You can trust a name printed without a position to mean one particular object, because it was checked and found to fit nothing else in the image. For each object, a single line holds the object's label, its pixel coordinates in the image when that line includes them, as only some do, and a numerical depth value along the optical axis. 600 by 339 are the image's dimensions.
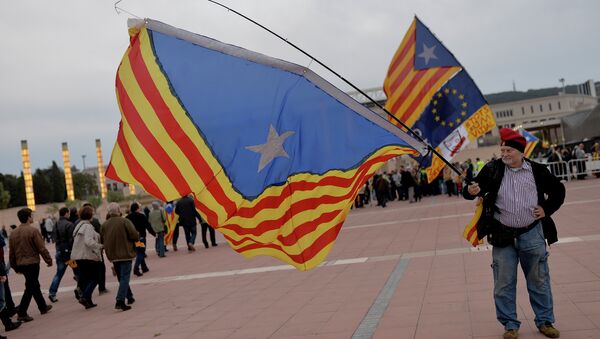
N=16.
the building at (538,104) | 111.44
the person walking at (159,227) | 16.19
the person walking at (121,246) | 8.85
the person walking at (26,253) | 9.18
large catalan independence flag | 4.48
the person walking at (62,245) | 10.74
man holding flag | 4.88
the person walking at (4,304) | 8.28
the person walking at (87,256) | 9.53
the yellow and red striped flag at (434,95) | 9.97
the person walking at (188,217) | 16.81
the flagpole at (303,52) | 4.18
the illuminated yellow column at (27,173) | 54.41
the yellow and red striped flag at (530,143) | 19.28
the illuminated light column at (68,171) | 61.88
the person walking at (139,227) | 12.70
